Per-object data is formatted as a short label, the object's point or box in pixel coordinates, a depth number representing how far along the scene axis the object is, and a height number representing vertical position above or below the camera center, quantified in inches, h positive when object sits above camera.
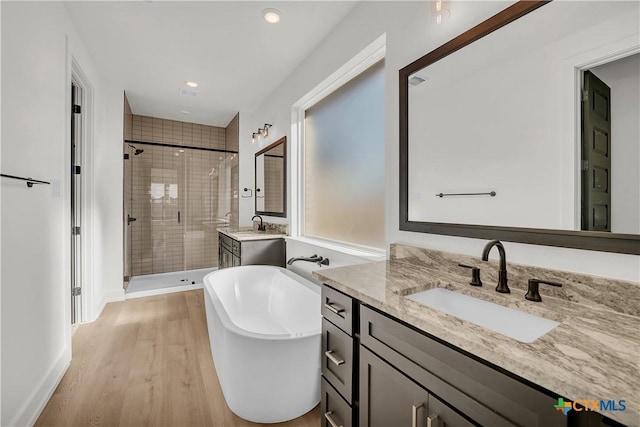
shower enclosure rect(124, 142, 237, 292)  166.6 +1.5
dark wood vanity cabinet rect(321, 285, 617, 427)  23.5 -18.6
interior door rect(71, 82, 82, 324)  103.0 +5.1
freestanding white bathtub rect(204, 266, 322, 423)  55.8 -33.4
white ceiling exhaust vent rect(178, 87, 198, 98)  133.3 +60.3
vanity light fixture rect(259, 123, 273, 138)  138.2 +42.5
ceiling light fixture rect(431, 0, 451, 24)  53.5 +40.3
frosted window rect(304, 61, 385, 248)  79.0 +16.9
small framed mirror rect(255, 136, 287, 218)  123.0 +17.0
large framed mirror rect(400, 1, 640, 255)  33.9 +13.0
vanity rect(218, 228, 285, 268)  114.8 -15.5
